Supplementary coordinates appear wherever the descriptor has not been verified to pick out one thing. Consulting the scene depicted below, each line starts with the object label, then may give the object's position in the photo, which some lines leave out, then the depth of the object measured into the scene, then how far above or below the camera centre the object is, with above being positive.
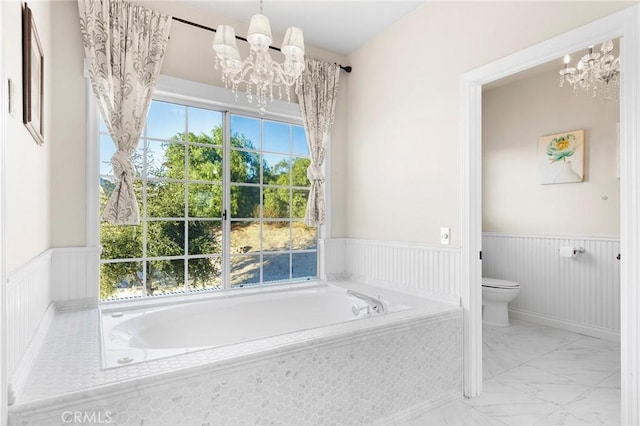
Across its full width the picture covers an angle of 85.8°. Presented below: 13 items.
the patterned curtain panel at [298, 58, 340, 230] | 2.95 +0.86
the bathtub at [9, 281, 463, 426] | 1.23 -0.68
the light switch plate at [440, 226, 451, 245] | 2.30 -0.15
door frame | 1.52 +0.34
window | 2.45 +0.05
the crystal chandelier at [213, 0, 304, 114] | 1.77 +0.89
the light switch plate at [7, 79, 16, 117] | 1.15 +0.40
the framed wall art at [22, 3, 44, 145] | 1.38 +0.59
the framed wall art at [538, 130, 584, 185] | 3.26 +0.55
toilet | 3.37 -0.86
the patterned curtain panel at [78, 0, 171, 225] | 2.13 +0.91
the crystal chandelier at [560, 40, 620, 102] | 2.56 +1.13
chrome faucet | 2.16 -0.58
